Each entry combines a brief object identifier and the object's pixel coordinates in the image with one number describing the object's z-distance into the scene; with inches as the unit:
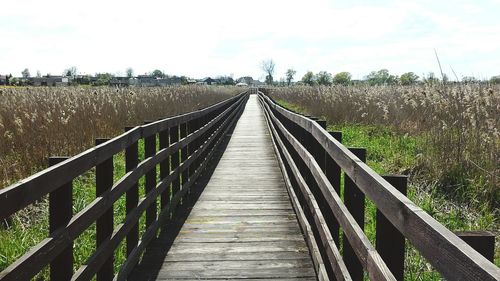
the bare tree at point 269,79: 7320.4
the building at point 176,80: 4525.1
